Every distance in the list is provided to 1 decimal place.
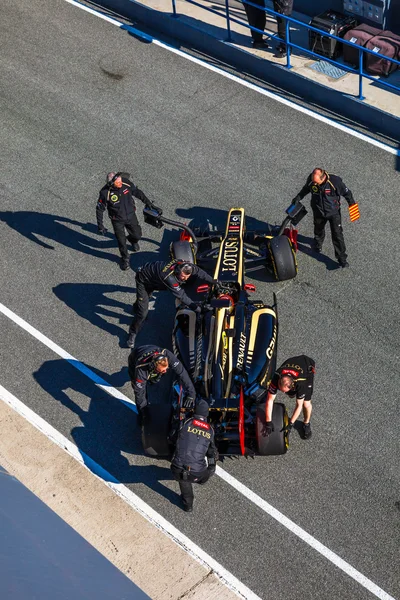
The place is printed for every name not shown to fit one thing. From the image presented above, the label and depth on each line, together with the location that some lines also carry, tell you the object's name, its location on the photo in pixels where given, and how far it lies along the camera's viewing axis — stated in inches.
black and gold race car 427.8
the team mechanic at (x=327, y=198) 510.0
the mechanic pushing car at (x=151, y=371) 426.9
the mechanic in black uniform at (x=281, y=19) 678.5
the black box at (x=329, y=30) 676.7
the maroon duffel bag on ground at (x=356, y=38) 665.0
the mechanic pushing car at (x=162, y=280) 468.8
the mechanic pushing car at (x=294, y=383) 419.8
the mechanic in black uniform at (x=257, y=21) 694.5
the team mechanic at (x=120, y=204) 516.7
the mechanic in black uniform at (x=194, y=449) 395.5
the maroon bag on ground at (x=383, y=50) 653.3
